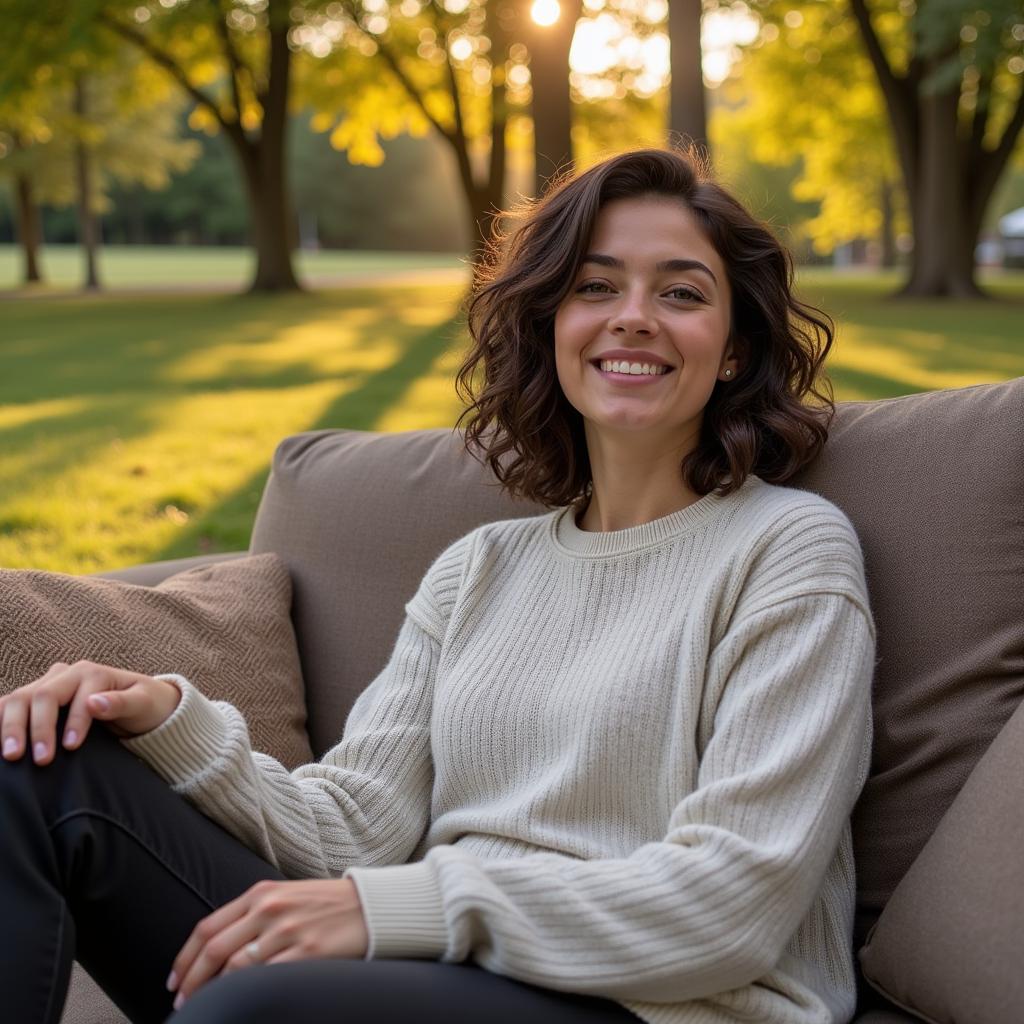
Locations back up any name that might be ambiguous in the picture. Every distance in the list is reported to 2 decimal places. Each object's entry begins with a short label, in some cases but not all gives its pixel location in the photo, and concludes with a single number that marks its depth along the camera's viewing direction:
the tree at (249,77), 18.02
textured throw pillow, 2.59
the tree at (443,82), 18.45
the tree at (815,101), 20.36
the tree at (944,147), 16.81
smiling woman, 1.76
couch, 1.92
